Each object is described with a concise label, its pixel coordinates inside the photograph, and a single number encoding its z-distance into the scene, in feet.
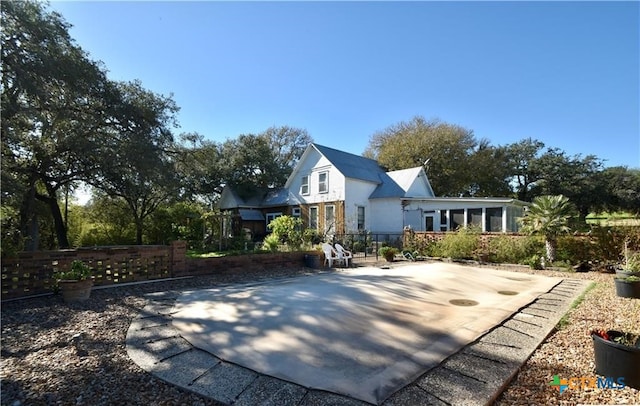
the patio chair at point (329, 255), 35.58
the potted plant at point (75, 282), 18.31
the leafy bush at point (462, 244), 39.73
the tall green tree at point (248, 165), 82.99
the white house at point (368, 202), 53.31
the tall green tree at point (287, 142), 110.11
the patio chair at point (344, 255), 35.88
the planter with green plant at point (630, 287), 19.56
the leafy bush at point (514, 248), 36.09
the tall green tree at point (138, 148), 36.42
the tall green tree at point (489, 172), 86.28
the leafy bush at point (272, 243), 36.91
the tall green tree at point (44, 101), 28.32
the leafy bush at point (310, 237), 41.11
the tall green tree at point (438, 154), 86.84
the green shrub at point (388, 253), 40.75
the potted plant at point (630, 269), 21.63
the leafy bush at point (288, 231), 37.73
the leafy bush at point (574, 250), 33.22
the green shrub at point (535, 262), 33.71
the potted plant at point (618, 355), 8.50
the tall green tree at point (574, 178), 86.99
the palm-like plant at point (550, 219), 33.55
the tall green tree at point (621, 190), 85.56
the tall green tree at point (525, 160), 93.81
